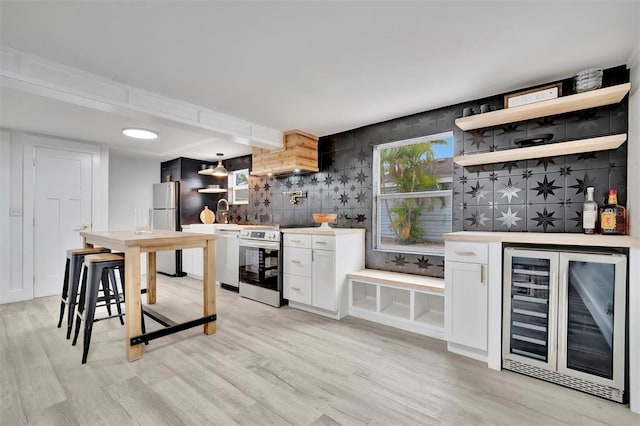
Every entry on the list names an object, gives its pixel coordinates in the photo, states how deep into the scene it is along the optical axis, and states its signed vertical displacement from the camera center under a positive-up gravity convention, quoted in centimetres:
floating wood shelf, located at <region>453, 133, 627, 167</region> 211 +50
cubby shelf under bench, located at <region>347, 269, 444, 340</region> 279 -99
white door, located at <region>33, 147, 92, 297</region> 404 +0
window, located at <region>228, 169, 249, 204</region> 538 +45
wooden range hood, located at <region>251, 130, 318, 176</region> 391 +76
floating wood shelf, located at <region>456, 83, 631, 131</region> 205 +82
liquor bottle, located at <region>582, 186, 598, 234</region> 218 -1
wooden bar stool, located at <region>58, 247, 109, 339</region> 267 -65
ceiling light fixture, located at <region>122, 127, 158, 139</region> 377 +101
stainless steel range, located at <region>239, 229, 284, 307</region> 368 -73
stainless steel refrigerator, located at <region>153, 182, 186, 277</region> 536 -14
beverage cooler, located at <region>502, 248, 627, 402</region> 181 -71
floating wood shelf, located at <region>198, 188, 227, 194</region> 554 +38
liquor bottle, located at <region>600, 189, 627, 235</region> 209 -3
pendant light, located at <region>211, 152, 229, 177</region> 486 +65
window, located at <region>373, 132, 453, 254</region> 316 +21
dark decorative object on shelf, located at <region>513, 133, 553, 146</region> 234 +60
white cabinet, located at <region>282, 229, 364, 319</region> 322 -65
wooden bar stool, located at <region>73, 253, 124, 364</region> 229 -60
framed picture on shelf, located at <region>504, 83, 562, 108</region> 226 +94
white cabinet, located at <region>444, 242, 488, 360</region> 225 -67
